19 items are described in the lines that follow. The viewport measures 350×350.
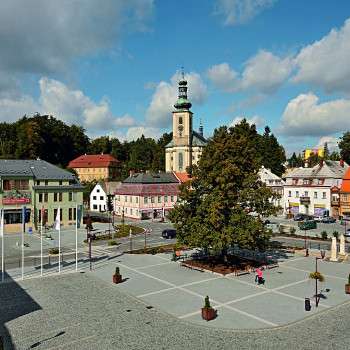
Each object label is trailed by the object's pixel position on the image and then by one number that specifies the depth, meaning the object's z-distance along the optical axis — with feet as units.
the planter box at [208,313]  76.64
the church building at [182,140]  354.95
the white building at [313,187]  251.39
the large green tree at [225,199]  110.11
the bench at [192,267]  117.23
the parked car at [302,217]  243.60
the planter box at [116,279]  104.27
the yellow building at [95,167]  461.37
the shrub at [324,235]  175.00
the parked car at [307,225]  205.42
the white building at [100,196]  310.45
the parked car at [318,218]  232.86
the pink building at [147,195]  259.19
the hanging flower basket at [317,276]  87.45
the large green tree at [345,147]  311.68
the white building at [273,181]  300.20
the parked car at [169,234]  181.57
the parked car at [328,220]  229.66
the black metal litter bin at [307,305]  81.51
